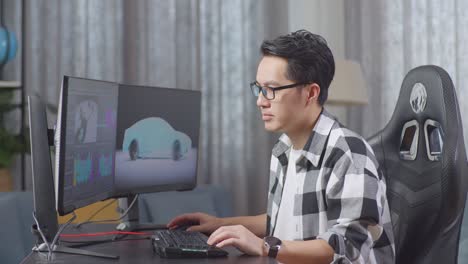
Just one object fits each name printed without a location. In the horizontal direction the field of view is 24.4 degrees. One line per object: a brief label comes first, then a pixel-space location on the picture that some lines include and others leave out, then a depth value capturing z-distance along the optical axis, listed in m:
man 2.17
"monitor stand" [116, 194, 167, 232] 2.70
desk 2.11
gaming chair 2.32
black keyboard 2.14
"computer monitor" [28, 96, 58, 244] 2.20
